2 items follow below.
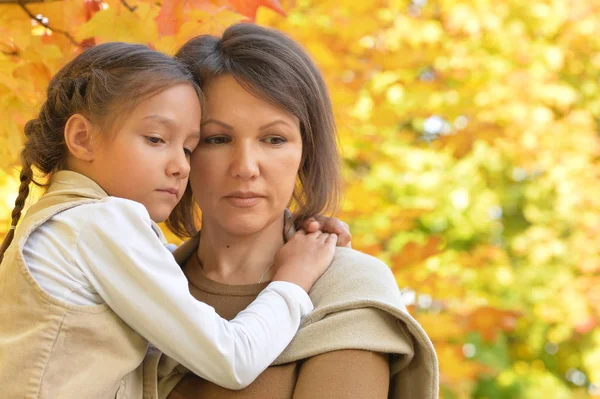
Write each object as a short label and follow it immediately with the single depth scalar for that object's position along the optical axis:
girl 1.64
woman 1.89
